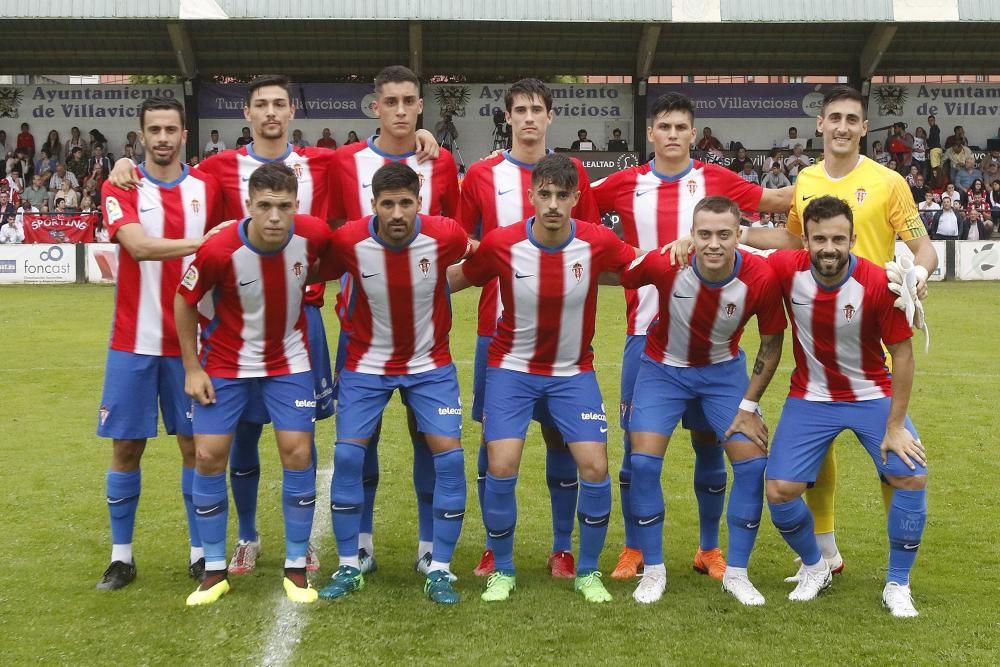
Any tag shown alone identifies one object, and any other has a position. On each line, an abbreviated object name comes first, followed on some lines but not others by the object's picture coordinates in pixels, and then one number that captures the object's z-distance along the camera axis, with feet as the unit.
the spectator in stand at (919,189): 79.66
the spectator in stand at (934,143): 85.56
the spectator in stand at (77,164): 82.02
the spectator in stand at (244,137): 82.79
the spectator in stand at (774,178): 78.02
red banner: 67.00
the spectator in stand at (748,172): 79.77
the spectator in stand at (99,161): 82.84
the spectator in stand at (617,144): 83.71
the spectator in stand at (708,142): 85.15
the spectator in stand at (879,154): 85.46
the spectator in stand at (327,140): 84.53
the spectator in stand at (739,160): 81.41
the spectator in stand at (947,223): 69.51
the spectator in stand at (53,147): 84.74
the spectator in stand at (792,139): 88.34
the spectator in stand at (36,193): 77.56
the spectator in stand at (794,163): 81.00
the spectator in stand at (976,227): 69.62
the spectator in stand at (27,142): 85.10
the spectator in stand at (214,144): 83.81
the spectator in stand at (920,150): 85.76
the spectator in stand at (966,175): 83.61
